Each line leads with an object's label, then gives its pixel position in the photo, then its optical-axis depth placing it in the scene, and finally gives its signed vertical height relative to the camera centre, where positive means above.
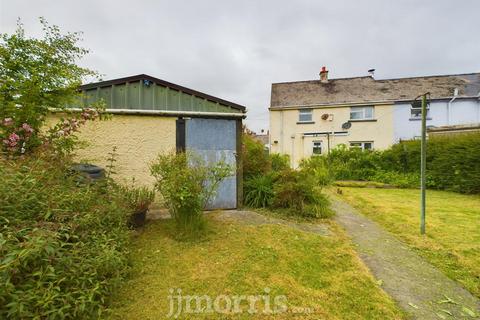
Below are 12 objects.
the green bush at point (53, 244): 1.76 -0.85
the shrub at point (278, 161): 8.55 -0.10
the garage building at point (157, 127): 5.49 +0.77
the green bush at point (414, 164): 9.02 -0.22
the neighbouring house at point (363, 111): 15.87 +3.42
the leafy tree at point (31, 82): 3.64 +1.27
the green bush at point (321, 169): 9.20 -0.42
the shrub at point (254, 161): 6.87 -0.08
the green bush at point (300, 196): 5.71 -0.97
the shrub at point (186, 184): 3.70 -0.44
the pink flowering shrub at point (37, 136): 3.48 +0.36
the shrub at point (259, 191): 6.22 -0.91
